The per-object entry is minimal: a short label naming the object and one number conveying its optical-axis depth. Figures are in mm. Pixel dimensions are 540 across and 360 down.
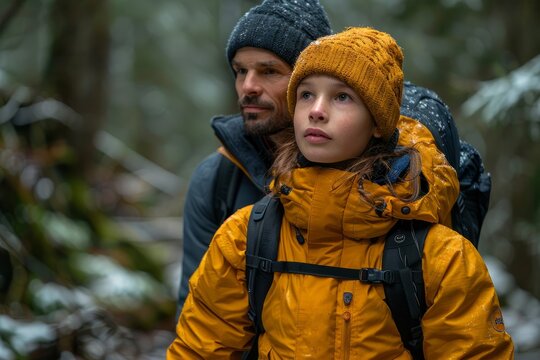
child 2504
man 3566
